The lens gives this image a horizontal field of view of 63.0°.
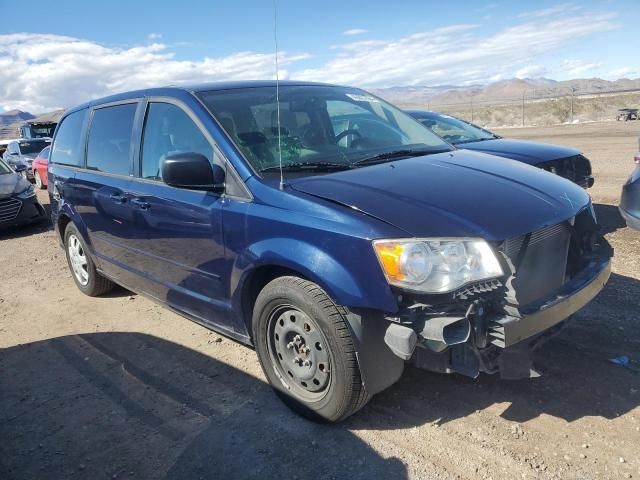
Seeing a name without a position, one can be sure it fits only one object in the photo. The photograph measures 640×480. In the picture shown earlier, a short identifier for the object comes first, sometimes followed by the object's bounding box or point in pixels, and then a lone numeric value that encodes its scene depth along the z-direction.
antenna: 3.04
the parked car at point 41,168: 14.91
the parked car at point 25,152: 17.17
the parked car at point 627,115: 31.70
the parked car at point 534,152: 6.47
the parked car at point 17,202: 9.73
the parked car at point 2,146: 23.48
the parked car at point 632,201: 4.87
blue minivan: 2.49
